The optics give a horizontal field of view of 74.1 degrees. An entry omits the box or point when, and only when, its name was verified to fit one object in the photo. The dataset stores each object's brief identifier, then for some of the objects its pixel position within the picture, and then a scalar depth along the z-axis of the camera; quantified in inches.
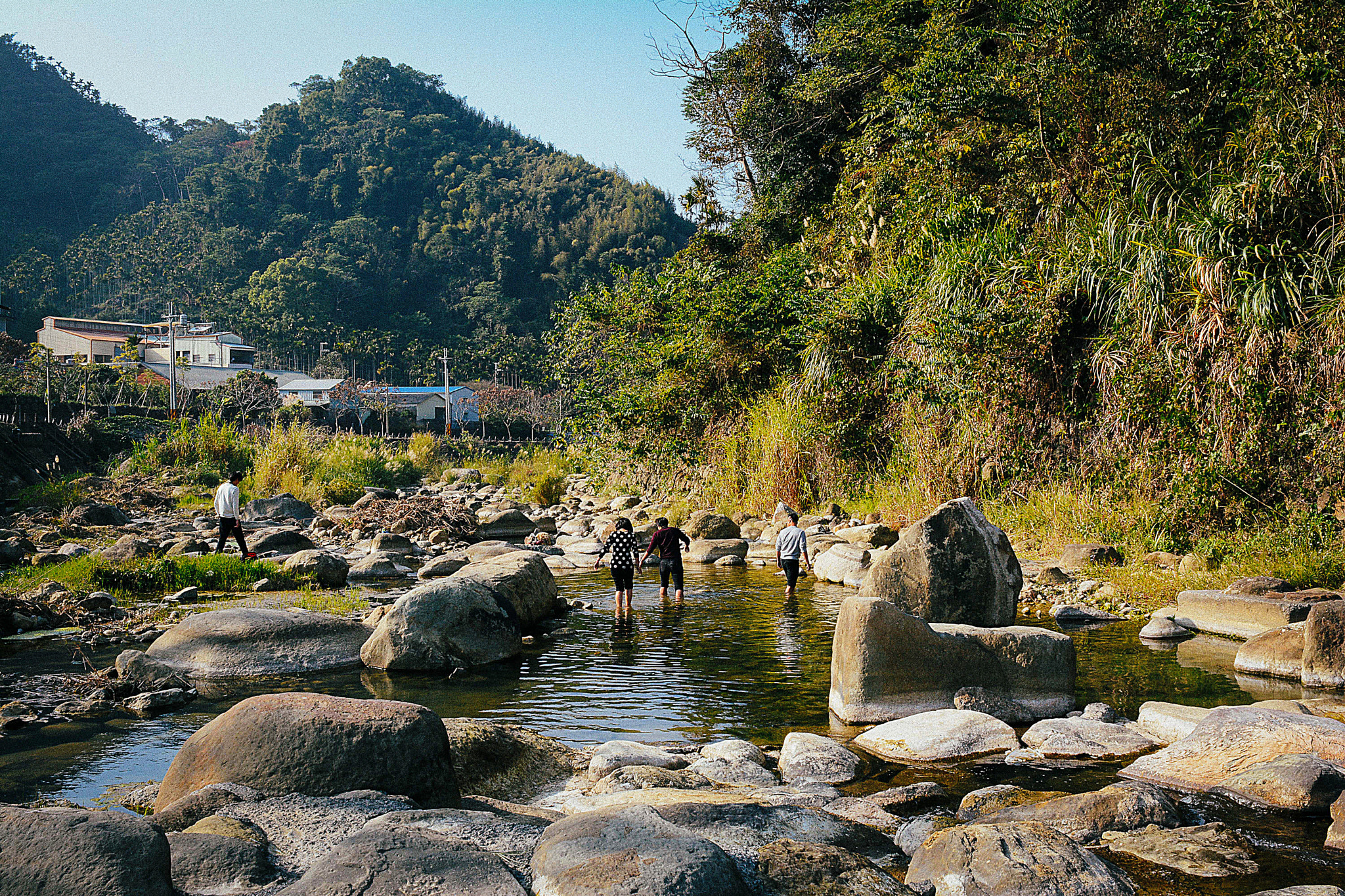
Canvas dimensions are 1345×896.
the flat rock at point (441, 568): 494.9
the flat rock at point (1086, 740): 217.8
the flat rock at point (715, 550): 582.9
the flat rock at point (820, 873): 140.0
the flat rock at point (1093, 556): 439.8
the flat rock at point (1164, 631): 341.4
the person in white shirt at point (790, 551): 449.4
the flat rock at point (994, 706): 246.4
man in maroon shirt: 441.1
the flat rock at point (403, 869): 124.5
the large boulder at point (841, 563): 492.1
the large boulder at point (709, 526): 629.0
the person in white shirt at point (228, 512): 536.4
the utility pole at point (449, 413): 2137.7
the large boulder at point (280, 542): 584.7
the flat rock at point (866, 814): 179.0
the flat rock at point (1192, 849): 156.3
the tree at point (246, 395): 1787.6
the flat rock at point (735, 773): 207.0
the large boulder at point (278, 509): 786.2
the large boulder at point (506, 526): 713.0
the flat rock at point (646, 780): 195.0
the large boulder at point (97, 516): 675.4
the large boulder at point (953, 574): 341.1
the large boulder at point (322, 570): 479.2
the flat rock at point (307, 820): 149.4
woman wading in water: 405.4
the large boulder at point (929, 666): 252.2
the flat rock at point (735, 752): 218.5
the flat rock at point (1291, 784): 178.1
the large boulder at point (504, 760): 203.9
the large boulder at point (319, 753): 180.4
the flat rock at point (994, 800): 181.2
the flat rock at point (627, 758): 208.8
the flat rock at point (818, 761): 209.2
